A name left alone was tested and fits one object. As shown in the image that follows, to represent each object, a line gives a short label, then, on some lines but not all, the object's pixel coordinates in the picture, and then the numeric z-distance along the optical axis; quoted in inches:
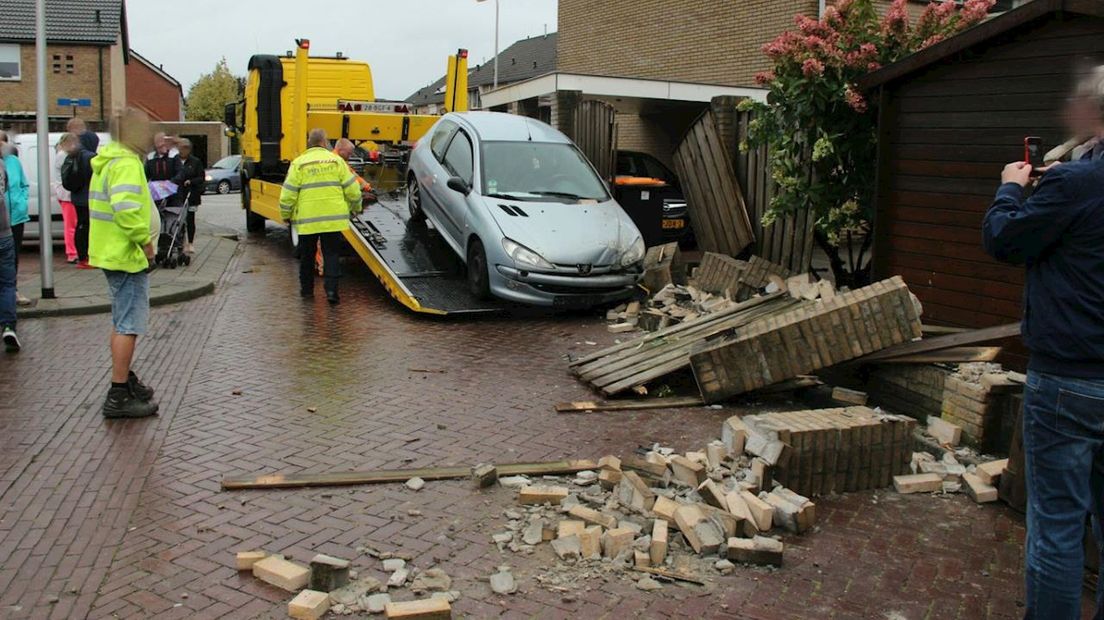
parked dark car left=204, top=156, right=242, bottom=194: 1406.3
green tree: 2385.6
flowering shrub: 340.2
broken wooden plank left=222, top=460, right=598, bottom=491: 199.9
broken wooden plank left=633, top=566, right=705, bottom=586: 159.9
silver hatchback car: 378.6
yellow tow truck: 413.1
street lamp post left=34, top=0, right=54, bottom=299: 393.7
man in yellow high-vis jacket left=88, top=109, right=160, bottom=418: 245.9
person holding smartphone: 119.5
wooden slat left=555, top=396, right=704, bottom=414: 262.5
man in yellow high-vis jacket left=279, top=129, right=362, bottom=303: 410.0
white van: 570.3
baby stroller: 514.6
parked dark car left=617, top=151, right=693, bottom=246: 544.4
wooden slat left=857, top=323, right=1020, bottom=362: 227.9
